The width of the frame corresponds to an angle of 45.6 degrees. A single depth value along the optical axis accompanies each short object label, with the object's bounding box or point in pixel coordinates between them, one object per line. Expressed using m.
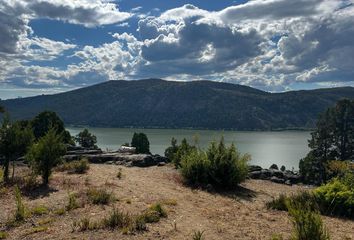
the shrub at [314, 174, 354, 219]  13.80
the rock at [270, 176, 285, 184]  23.95
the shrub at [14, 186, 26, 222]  11.88
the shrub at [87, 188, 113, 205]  13.36
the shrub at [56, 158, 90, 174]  20.47
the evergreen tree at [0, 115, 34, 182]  18.66
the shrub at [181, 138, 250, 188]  17.83
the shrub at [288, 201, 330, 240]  8.61
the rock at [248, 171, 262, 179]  24.14
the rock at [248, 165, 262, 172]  25.88
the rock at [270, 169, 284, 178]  25.53
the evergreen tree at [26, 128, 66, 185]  16.88
